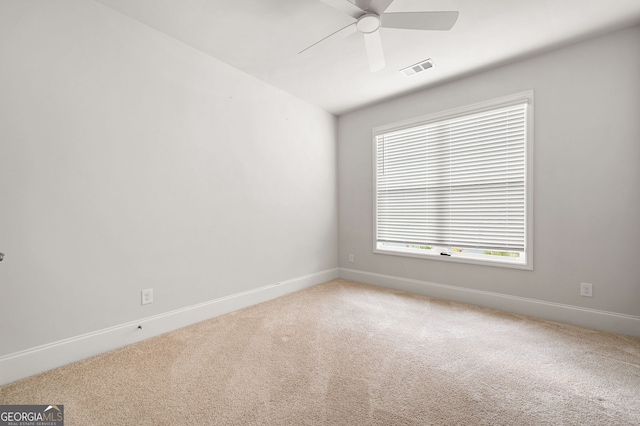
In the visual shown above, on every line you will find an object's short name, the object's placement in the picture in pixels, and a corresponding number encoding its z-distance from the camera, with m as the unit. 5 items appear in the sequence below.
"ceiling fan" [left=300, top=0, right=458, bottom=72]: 1.81
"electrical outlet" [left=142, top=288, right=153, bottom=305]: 2.26
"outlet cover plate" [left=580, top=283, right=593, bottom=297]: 2.48
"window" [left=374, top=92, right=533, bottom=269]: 2.85
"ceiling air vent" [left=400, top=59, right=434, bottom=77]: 2.84
